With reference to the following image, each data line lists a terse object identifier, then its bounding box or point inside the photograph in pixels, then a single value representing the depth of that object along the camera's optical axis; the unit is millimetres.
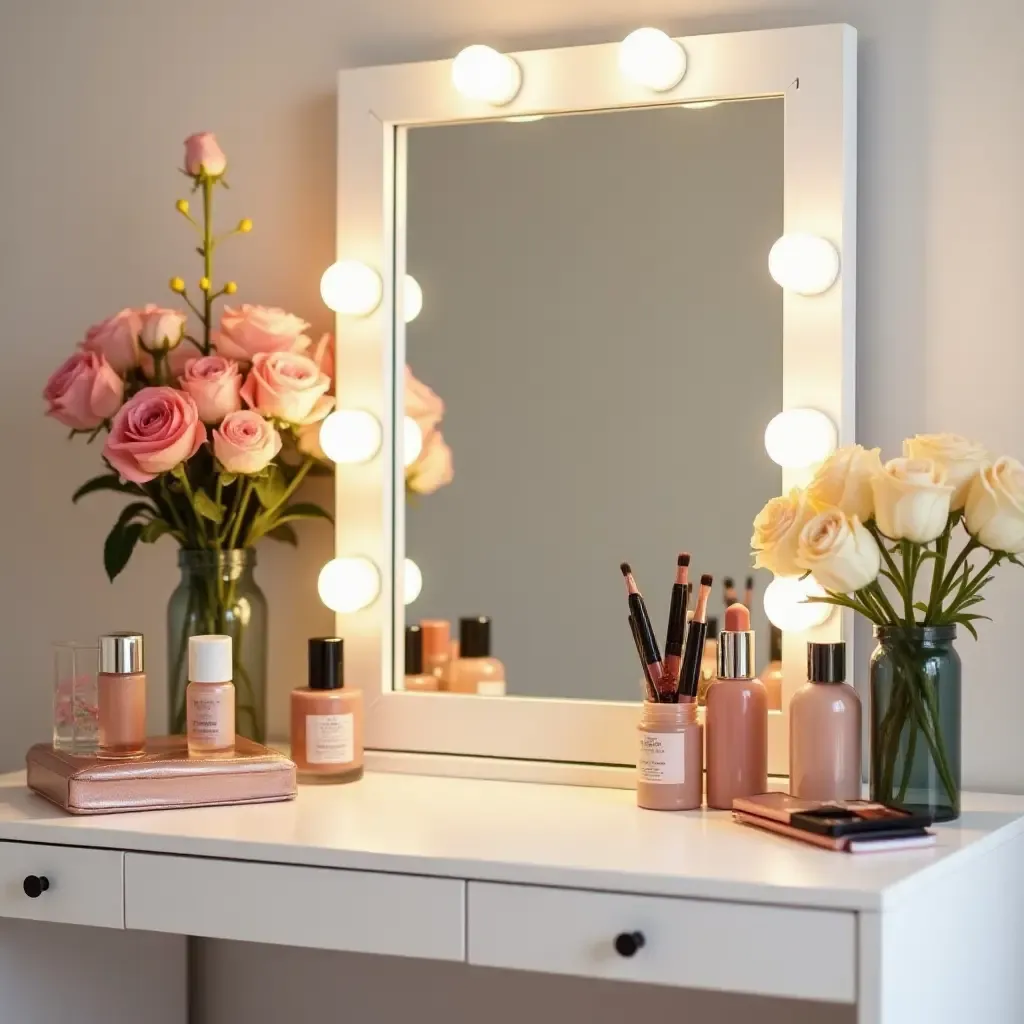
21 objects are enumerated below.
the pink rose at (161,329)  1731
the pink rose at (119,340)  1741
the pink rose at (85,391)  1712
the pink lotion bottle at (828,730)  1455
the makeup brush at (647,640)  1545
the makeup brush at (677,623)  1558
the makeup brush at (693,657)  1519
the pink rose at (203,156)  1750
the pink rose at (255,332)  1743
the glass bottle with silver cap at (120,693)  1582
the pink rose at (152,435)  1640
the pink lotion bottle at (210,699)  1597
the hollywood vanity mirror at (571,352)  1619
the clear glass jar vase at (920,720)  1429
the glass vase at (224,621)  1751
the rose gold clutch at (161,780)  1512
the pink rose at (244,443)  1674
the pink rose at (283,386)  1711
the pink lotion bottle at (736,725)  1507
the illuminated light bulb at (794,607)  1604
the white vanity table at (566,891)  1226
